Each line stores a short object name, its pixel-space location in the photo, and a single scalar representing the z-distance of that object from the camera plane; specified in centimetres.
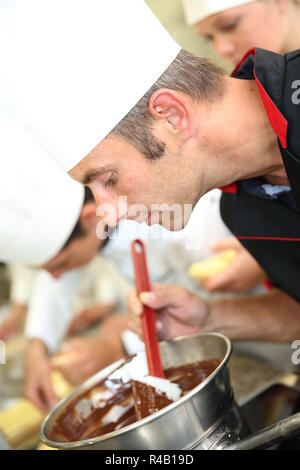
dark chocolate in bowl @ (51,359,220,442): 79
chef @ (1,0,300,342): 72
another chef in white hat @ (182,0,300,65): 110
